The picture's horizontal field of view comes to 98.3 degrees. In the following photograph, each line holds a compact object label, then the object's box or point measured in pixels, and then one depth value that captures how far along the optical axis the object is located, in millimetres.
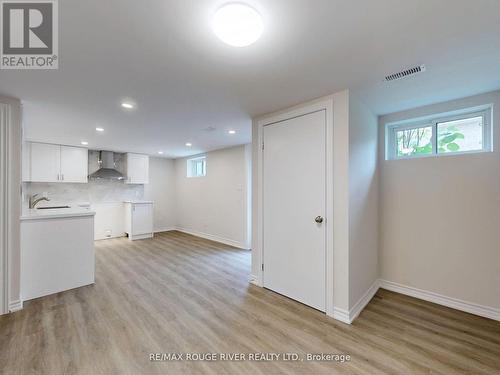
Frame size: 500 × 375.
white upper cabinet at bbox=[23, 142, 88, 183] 4543
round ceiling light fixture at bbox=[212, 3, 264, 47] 1202
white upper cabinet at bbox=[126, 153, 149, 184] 5977
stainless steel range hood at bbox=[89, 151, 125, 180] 5586
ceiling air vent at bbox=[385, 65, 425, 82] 1831
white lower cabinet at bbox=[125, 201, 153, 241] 5680
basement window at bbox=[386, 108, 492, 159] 2443
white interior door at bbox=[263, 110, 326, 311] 2420
